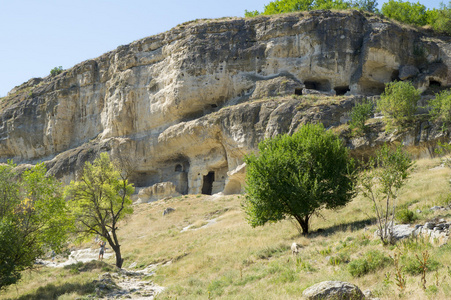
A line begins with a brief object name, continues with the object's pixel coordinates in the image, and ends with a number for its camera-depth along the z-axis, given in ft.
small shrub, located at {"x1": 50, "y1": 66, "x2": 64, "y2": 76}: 190.88
